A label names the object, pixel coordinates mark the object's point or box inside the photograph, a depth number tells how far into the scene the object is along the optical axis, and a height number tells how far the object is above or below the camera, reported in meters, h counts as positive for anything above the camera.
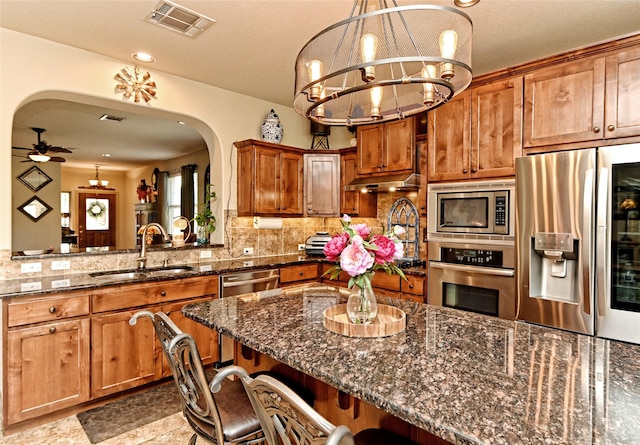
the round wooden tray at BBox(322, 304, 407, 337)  1.46 -0.43
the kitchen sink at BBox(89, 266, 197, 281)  2.96 -0.47
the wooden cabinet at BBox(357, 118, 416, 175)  3.61 +0.73
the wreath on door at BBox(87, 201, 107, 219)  10.16 +0.27
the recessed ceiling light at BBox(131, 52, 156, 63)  3.15 +1.39
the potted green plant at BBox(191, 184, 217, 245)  4.00 -0.02
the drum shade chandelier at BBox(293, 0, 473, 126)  1.34 +0.65
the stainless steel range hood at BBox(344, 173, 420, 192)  3.53 +0.36
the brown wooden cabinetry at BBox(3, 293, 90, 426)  2.33 -0.90
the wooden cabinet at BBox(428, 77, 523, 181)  2.77 +0.69
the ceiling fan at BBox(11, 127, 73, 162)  5.23 +0.96
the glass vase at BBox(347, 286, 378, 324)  1.55 -0.37
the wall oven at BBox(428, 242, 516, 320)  2.75 -0.46
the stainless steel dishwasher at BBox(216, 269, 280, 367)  3.39 -0.63
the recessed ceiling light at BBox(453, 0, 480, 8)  2.29 +1.35
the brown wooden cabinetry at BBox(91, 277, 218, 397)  2.67 -0.86
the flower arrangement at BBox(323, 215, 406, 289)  1.45 -0.13
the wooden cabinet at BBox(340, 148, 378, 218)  4.33 +0.27
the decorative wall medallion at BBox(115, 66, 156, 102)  3.27 +1.21
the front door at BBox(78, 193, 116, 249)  10.08 -0.01
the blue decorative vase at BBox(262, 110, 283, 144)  4.27 +1.04
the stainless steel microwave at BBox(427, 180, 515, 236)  2.77 +0.10
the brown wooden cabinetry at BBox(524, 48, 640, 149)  2.27 +0.78
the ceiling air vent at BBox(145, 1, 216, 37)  2.45 +1.38
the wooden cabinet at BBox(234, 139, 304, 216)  4.02 +0.45
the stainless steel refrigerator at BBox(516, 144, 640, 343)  2.20 -0.13
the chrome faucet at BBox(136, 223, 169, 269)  3.35 -0.29
